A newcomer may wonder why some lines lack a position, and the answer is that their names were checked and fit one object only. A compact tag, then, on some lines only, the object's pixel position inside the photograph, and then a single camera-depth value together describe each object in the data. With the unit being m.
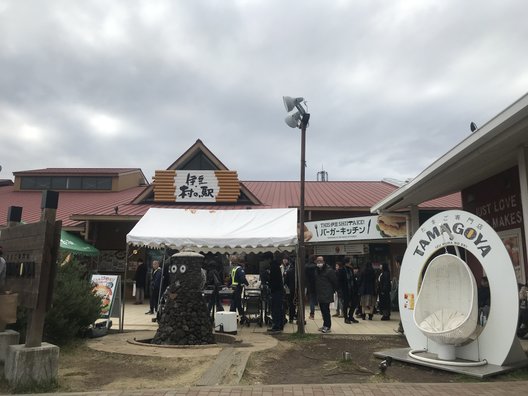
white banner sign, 13.87
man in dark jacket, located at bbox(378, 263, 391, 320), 12.77
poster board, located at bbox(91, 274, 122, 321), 10.32
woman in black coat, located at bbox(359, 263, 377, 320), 12.74
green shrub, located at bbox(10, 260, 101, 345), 7.76
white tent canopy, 11.86
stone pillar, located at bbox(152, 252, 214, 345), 8.46
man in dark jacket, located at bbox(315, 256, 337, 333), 10.36
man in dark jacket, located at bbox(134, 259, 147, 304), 16.33
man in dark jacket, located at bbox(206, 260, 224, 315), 11.60
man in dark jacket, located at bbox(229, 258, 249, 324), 11.70
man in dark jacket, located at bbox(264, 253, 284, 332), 10.26
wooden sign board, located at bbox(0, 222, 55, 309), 5.38
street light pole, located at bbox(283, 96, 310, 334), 9.64
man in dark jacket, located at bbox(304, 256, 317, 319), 11.71
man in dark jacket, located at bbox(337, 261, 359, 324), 12.00
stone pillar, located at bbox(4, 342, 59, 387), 5.22
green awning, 15.95
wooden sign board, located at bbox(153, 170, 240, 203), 19.97
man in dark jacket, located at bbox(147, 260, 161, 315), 13.17
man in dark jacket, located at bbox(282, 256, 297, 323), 11.62
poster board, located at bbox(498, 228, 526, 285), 8.91
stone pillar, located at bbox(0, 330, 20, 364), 6.19
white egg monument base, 6.04
